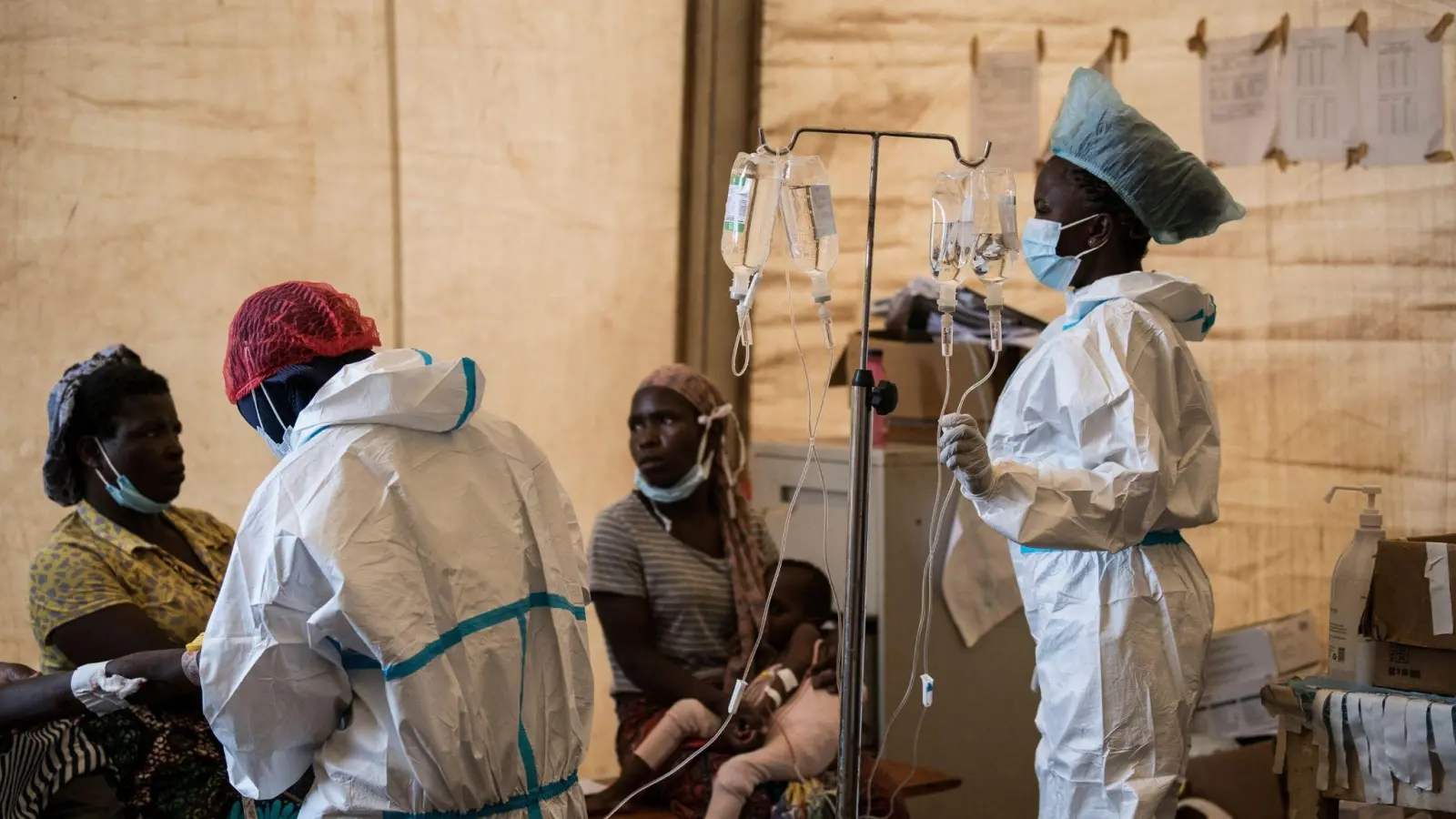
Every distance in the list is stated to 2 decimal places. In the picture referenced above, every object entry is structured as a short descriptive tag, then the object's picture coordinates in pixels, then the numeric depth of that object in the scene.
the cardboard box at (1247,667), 3.67
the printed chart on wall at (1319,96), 3.82
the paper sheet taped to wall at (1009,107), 4.27
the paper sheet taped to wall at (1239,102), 3.92
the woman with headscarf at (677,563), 3.24
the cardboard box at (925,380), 3.73
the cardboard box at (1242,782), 3.49
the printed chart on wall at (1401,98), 3.71
